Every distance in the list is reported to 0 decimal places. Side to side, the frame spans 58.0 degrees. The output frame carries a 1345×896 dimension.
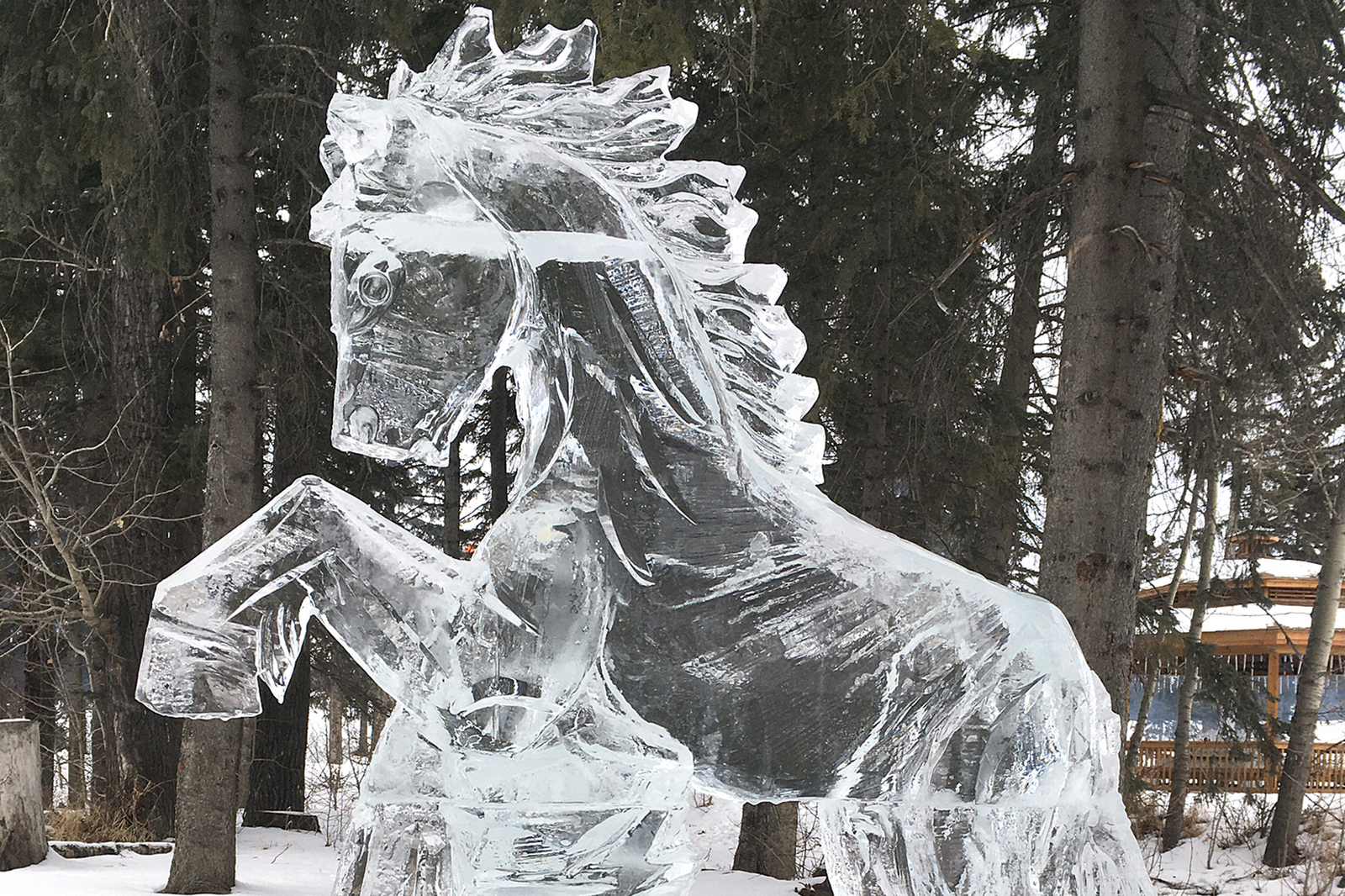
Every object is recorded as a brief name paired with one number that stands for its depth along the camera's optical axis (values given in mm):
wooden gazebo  11781
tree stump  6324
